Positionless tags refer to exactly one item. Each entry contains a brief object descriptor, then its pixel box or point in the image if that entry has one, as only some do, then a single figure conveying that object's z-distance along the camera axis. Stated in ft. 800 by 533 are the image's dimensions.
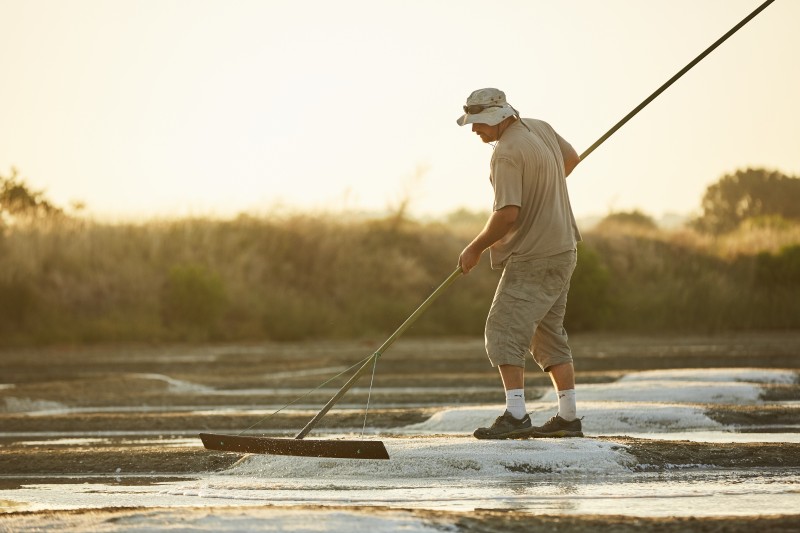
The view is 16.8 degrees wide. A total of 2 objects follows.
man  51.27
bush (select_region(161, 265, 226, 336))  194.74
